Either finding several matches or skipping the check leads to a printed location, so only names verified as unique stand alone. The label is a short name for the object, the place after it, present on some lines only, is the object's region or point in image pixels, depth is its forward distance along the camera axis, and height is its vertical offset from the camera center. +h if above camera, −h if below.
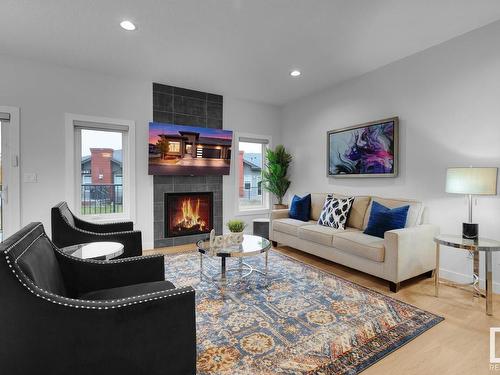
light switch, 3.48 +0.09
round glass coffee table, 2.52 -0.62
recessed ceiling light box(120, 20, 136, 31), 2.63 +1.58
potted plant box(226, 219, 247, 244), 2.88 -0.45
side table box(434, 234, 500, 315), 2.29 -0.53
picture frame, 3.59 +0.52
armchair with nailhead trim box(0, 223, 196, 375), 1.03 -0.58
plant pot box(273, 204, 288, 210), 5.27 -0.40
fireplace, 4.50 -0.49
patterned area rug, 1.69 -1.08
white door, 3.39 +0.16
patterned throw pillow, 3.68 -0.38
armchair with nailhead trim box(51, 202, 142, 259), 2.42 -0.46
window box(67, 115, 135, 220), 3.87 +0.26
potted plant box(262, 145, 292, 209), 5.22 +0.25
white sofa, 2.71 -0.66
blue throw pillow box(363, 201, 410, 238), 3.02 -0.39
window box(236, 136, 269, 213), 5.30 +0.22
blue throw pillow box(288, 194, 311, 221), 4.31 -0.37
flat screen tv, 4.26 +0.58
